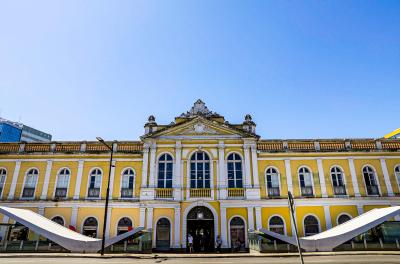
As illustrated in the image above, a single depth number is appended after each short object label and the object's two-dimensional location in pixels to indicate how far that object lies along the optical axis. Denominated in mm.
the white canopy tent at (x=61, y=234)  17281
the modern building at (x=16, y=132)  71688
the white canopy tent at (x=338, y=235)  17047
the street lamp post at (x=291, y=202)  8805
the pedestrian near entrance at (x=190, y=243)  19900
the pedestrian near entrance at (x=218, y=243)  19917
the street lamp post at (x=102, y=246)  16406
